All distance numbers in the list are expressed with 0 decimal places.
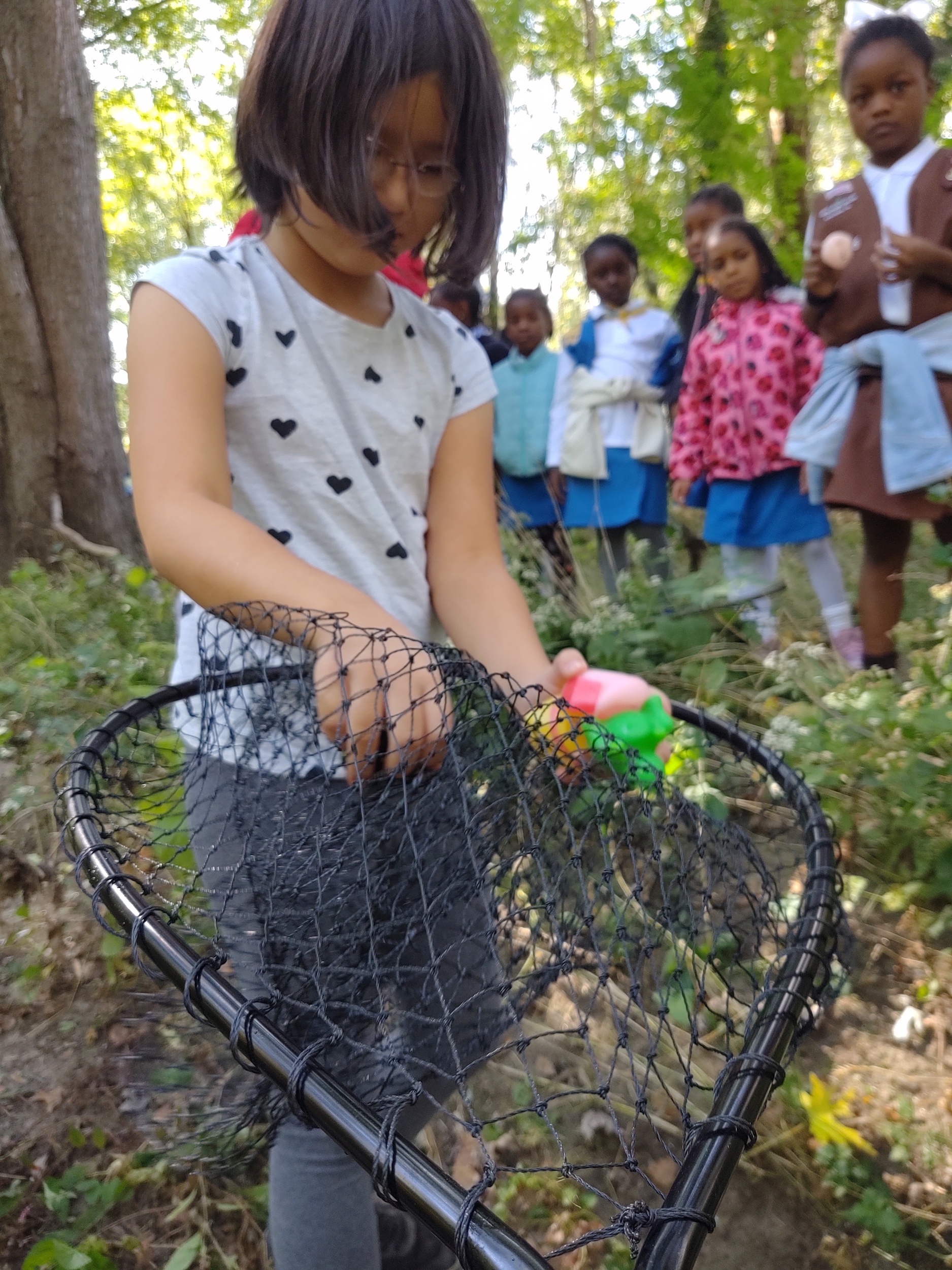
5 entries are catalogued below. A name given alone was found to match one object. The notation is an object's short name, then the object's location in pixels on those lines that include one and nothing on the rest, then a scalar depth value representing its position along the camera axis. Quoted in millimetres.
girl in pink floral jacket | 2824
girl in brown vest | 2238
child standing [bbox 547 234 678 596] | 3340
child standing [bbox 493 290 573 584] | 3611
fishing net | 633
